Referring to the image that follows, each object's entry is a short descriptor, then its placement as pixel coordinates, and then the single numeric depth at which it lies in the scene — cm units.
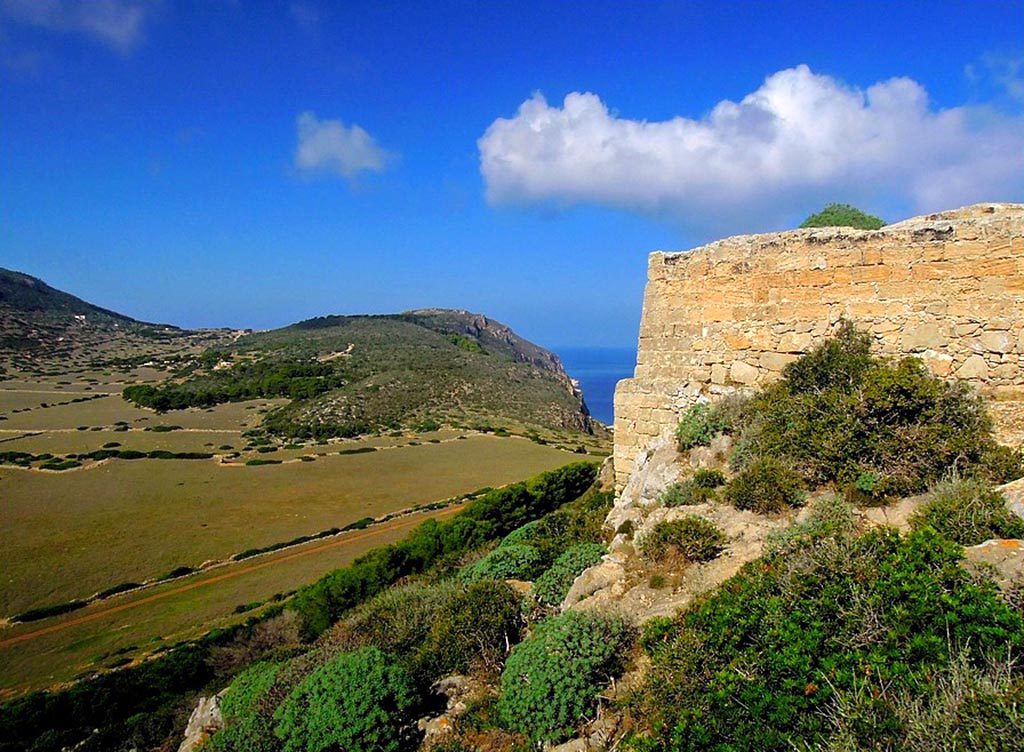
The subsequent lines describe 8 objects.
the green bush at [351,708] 577
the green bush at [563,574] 789
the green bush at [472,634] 695
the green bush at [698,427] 868
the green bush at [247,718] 625
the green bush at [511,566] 966
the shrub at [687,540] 660
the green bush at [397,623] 828
